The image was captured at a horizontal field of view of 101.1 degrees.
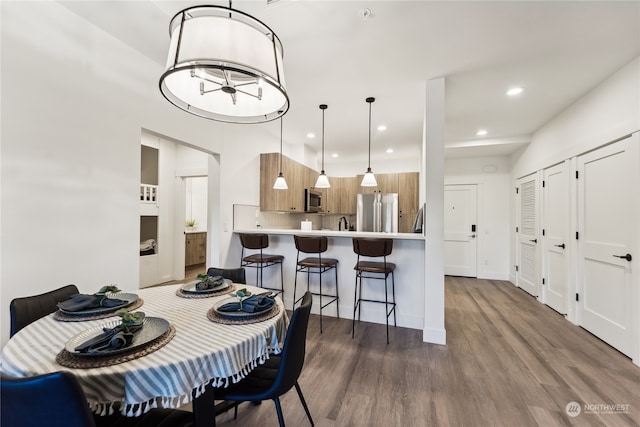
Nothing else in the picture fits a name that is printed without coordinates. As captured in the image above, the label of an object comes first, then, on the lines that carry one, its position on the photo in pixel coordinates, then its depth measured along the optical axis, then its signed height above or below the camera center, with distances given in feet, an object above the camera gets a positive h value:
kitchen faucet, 21.39 -0.68
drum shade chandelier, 3.63 +2.33
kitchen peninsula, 9.93 -2.38
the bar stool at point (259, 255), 10.77 -1.75
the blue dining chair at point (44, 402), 2.37 -1.76
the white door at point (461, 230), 18.22 -0.96
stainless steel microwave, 17.28 +1.05
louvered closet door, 13.83 -1.05
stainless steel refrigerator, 18.42 +0.28
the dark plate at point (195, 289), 5.56 -1.61
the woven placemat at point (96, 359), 2.93 -1.67
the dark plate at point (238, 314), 4.21 -1.60
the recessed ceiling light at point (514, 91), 9.74 +4.76
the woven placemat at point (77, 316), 4.17 -1.65
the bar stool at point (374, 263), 8.96 -1.77
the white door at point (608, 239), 7.90 -0.73
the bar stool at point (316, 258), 9.96 -1.74
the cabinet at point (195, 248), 20.61 -2.74
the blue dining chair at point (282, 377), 4.10 -2.68
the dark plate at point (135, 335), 3.09 -1.62
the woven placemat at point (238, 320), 4.14 -1.67
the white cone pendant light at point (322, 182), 12.55 +1.60
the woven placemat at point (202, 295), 5.49 -1.68
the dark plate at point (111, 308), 4.23 -1.60
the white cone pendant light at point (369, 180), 11.95 +1.63
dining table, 2.88 -1.70
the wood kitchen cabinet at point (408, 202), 18.62 +1.01
